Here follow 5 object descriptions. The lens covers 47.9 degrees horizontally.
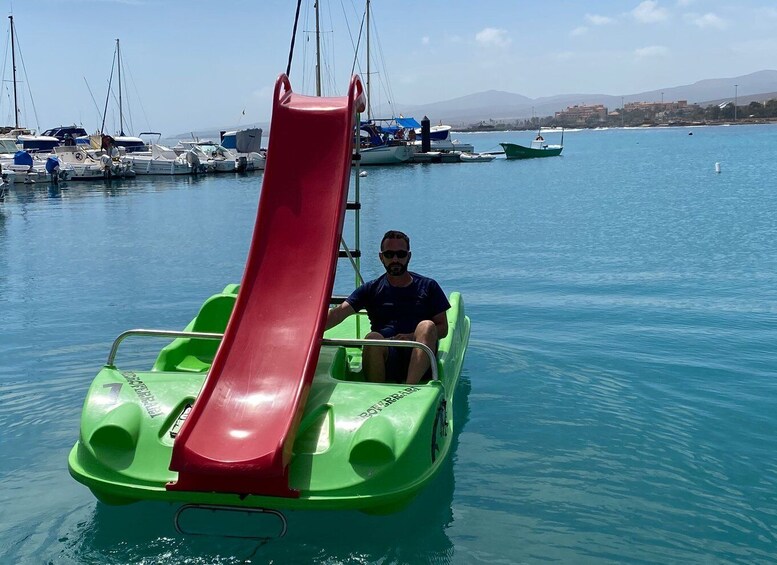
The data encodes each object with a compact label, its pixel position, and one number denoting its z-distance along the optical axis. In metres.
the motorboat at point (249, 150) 58.49
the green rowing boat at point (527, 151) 73.19
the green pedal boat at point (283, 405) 5.29
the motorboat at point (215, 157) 57.25
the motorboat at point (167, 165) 55.34
